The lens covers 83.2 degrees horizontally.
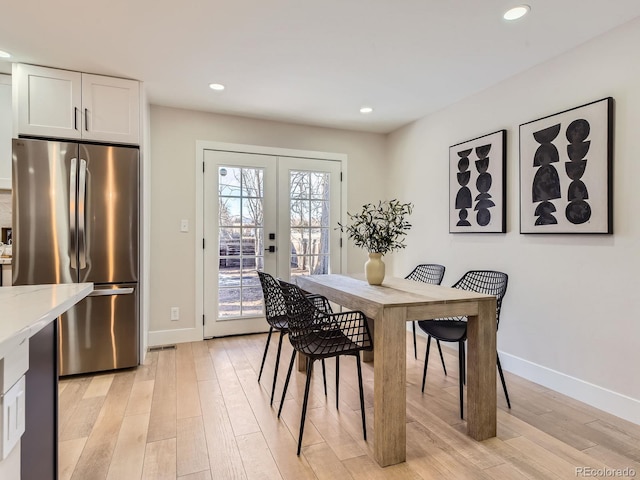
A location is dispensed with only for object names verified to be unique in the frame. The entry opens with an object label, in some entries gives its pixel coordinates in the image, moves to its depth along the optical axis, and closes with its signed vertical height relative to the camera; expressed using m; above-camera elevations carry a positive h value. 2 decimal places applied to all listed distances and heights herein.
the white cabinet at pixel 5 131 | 2.84 +0.85
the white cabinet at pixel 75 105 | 2.72 +1.05
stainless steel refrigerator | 2.65 +0.01
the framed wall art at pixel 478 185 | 2.97 +0.47
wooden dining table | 1.76 -0.56
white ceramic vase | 2.43 -0.22
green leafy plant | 2.32 +0.02
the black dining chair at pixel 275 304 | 2.38 -0.47
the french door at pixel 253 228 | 3.79 +0.11
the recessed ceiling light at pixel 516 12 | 2.04 +1.30
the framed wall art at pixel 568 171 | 2.27 +0.46
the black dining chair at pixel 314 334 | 1.91 -0.54
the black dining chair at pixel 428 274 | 3.18 -0.33
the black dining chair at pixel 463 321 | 2.28 -0.59
